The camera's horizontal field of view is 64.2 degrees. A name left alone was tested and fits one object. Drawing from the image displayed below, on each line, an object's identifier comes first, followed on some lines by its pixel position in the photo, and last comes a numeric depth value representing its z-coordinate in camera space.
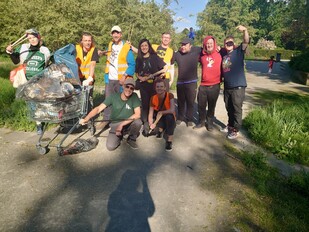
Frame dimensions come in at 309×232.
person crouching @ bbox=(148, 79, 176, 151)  4.92
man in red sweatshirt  5.32
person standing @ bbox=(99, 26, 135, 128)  5.46
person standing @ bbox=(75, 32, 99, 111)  5.38
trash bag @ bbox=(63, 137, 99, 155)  4.55
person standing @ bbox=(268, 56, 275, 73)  20.41
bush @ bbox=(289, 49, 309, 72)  16.89
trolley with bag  4.01
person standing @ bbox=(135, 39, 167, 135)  5.26
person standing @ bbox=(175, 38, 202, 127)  5.68
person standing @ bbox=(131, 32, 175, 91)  5.82
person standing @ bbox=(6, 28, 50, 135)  5.00
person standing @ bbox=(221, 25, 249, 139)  5.09
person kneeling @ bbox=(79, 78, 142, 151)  4.86
